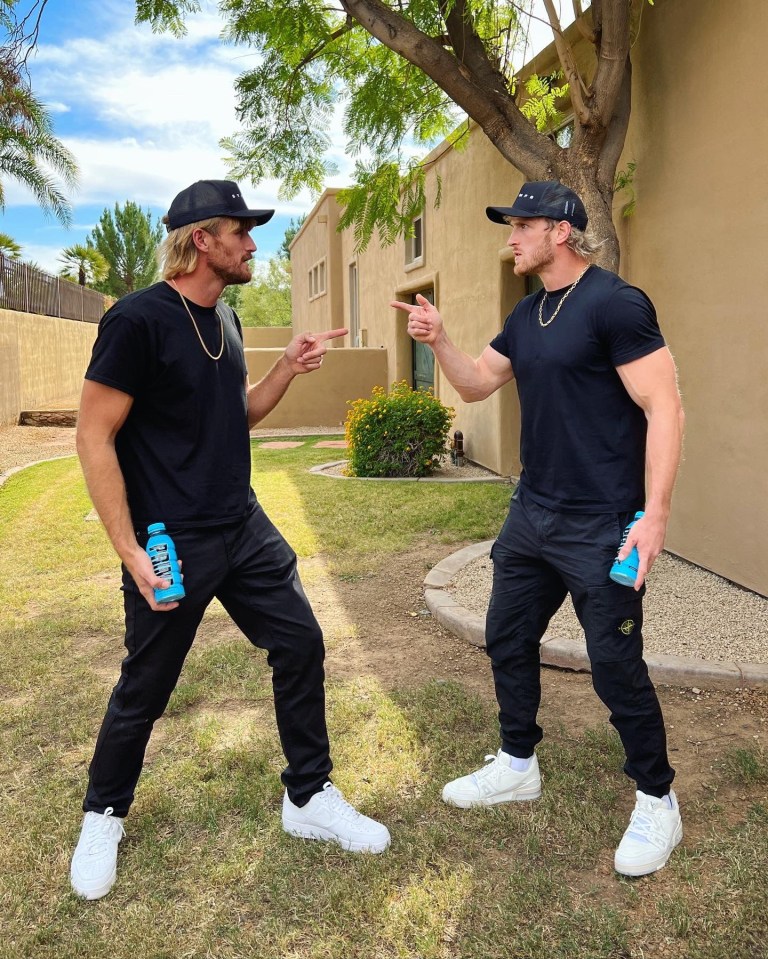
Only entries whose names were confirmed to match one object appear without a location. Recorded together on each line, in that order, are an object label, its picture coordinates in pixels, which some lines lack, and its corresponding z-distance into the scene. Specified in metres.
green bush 10.46
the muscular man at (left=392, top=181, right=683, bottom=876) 2.52
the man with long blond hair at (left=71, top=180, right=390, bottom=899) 2.46
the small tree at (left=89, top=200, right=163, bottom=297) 52.09
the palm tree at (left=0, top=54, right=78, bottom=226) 14.05
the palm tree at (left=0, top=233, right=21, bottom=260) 25.83
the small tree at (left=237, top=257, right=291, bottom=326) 58.06
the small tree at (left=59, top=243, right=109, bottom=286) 39.28
